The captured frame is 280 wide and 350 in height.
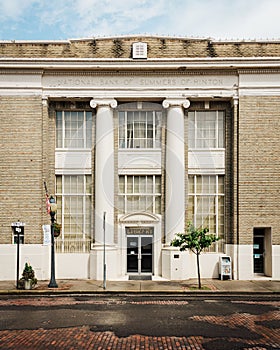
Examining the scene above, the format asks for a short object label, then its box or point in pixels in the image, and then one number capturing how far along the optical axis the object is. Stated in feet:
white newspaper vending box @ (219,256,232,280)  81.10
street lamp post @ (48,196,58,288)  74.59
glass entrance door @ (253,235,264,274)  85.15
